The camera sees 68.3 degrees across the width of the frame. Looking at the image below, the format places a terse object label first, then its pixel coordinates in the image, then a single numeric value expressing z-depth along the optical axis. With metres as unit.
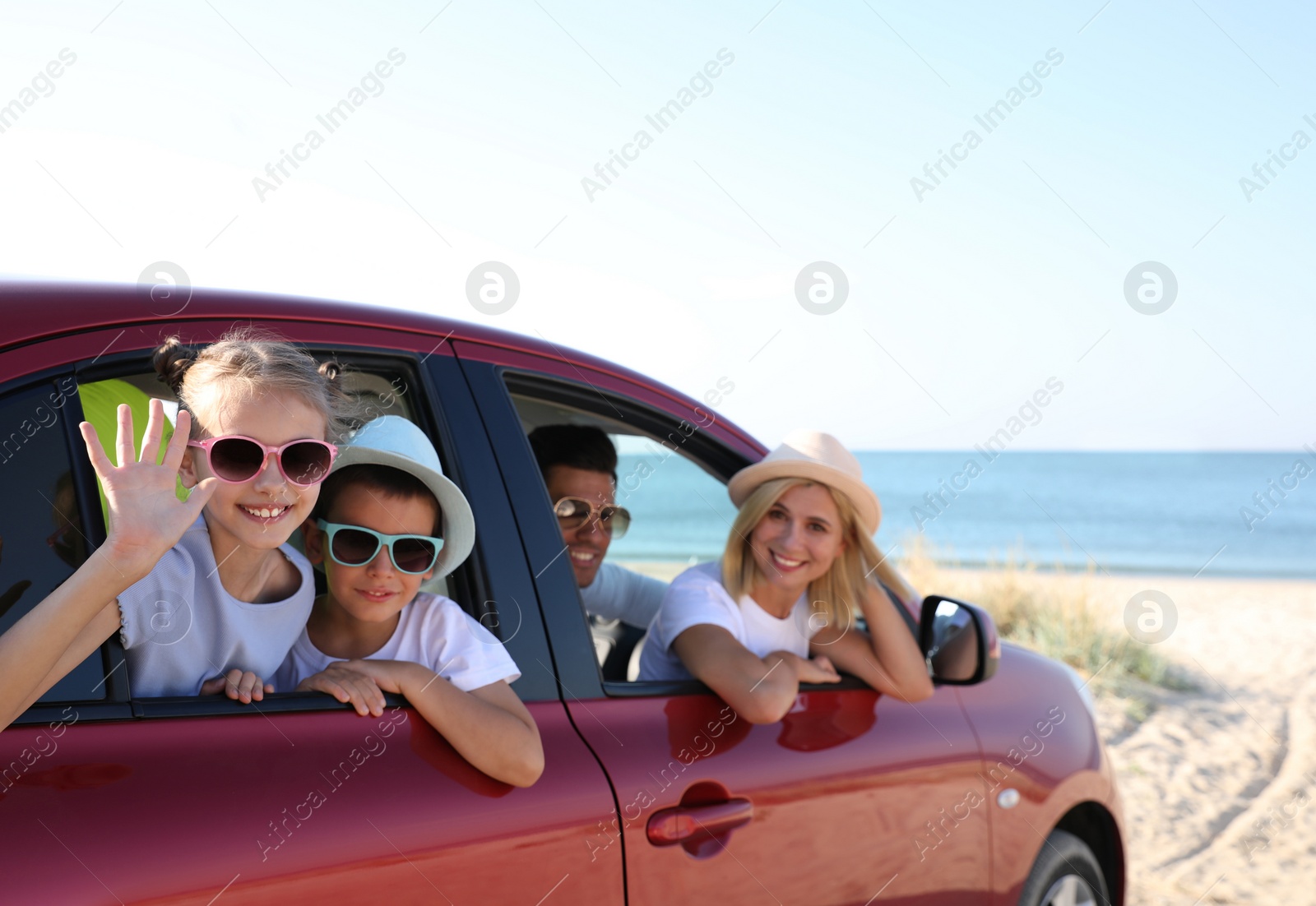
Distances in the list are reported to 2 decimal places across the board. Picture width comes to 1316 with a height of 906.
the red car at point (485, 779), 1.24
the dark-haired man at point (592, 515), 3.02
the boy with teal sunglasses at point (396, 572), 1.72
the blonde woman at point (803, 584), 2.45
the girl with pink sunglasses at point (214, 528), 1.23
